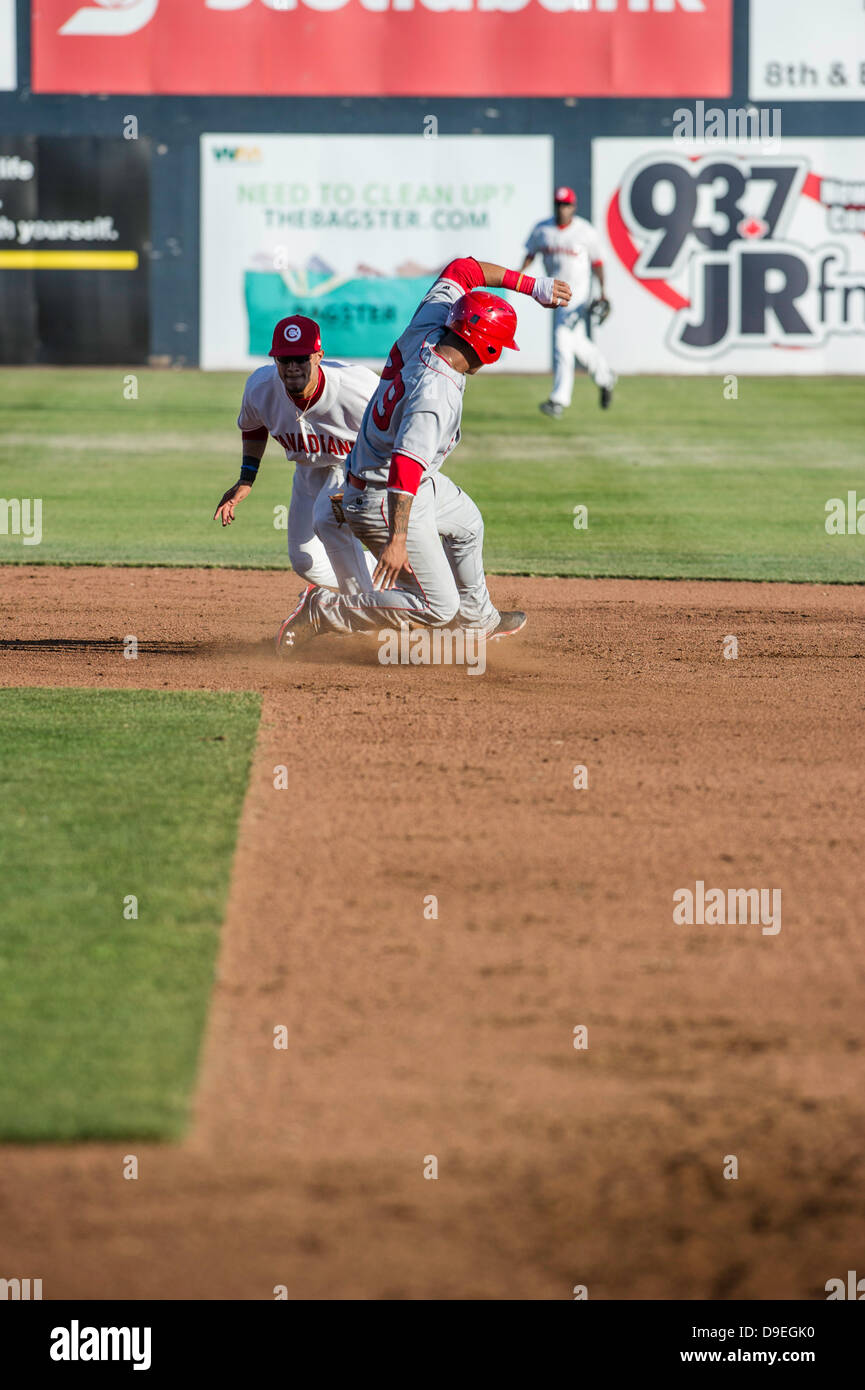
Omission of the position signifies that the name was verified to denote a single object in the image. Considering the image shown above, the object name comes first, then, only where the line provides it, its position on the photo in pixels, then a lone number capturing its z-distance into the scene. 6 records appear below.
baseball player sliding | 7.32
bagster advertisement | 26.05
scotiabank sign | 26.39
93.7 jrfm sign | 26.03
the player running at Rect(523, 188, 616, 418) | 19.05
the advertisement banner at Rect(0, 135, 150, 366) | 25.98
